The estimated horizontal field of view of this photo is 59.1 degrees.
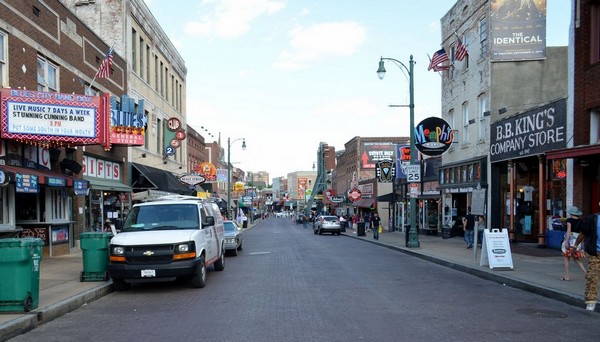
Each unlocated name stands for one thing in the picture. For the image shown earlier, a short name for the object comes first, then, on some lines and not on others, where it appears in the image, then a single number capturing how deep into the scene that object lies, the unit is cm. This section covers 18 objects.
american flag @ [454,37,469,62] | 2482
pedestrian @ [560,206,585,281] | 1099
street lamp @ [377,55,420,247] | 2273
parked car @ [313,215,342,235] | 3956
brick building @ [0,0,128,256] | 1484
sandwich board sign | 1404
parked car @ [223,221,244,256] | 2017
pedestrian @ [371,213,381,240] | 3027
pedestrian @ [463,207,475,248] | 2202
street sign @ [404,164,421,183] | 2375
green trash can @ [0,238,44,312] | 830
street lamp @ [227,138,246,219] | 4336
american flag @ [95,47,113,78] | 2067
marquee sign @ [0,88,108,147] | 1414
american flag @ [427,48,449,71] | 2536
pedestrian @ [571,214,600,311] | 907
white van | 1088
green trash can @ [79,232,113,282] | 1183
